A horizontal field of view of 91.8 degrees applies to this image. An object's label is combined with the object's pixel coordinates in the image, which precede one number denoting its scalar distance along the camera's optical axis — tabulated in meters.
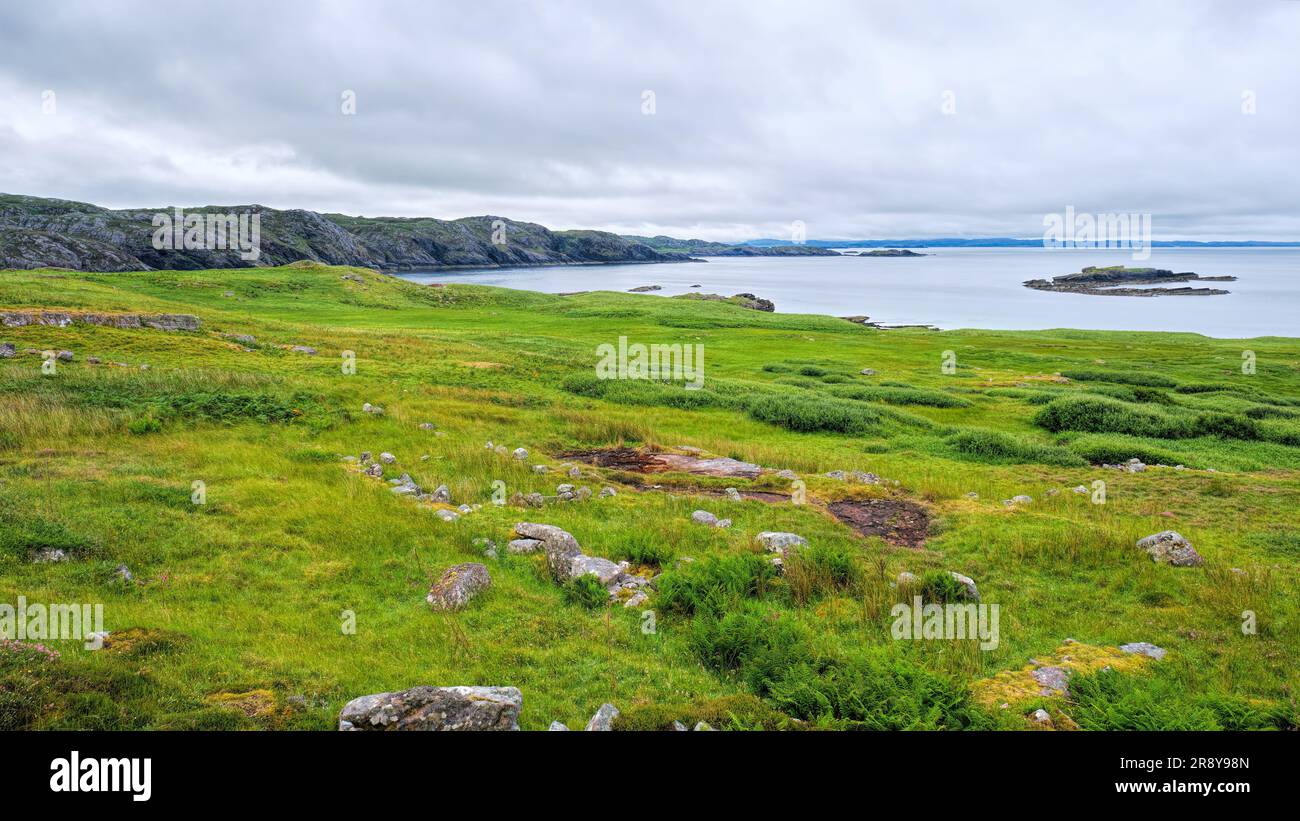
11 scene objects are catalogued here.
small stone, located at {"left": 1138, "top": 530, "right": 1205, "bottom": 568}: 12.73
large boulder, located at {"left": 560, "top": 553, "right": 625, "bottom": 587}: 11.77
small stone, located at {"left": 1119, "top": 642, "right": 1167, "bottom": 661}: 9.48
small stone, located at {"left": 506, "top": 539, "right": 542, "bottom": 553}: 12.88
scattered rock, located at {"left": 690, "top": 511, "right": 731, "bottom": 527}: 15.22
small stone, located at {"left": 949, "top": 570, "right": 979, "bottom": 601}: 11.42
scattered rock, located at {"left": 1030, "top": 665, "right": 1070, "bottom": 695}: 8.55
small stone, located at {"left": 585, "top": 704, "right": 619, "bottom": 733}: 7.21
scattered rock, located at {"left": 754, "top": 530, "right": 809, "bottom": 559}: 13.30
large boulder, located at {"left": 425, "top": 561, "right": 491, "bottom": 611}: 10.34
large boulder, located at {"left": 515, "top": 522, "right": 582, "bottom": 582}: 11.93
